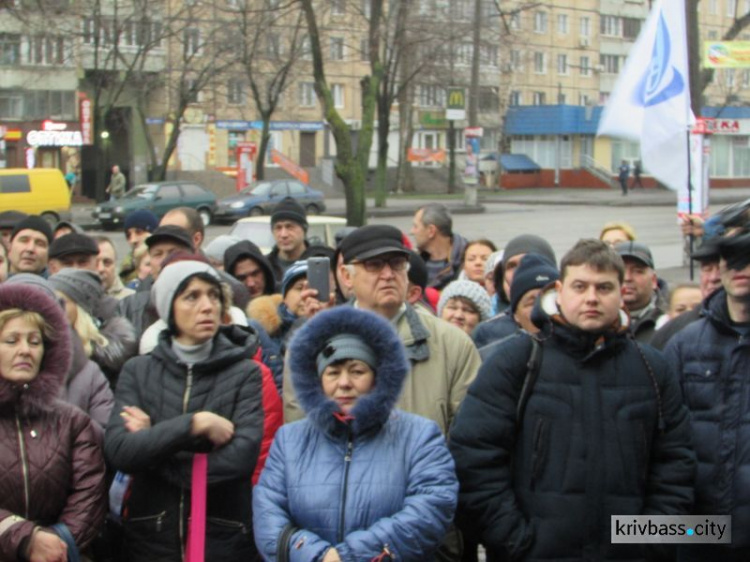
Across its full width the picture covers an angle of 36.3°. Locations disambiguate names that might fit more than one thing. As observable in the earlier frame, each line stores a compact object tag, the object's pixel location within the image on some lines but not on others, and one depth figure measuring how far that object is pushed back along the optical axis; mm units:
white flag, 7855
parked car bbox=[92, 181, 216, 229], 37281
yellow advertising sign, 15672
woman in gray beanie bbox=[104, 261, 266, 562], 4438
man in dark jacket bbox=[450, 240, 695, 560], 4172
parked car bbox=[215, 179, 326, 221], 39938
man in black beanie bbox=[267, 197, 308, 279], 8445
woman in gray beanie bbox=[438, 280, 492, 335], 6766
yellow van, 33562
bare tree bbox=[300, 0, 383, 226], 31266
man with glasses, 4848
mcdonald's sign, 43594
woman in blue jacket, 4035
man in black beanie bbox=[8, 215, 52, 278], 7762
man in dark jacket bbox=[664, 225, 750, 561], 4453
